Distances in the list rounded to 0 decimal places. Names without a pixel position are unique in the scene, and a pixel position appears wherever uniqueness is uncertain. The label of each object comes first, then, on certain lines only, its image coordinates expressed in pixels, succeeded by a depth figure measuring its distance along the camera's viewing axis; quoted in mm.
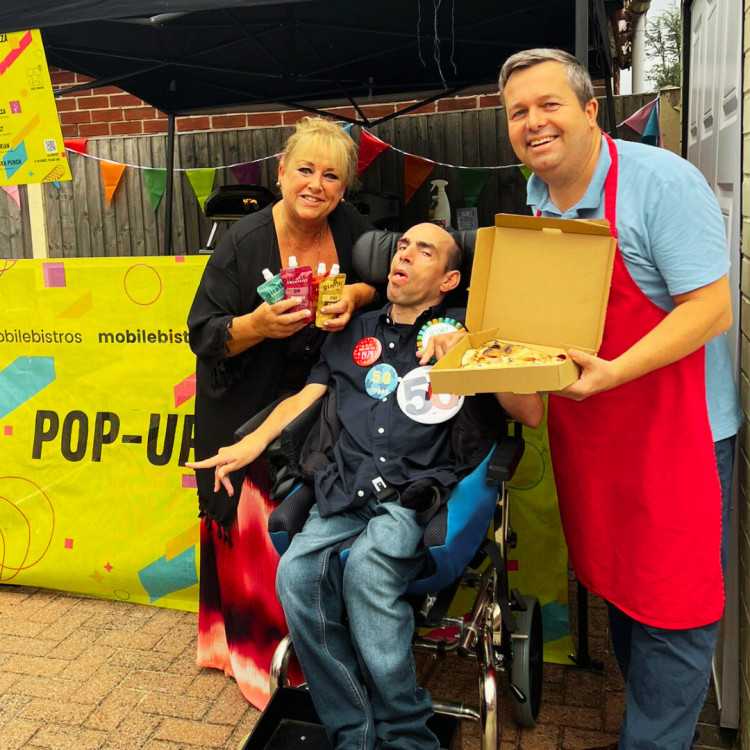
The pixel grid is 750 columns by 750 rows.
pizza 1815
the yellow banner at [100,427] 3416
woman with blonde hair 2648
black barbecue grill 5578
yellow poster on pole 3252
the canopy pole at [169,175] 6078
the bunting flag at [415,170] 5863
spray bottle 6164
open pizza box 1791
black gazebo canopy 4434
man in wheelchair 2139
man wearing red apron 1851
